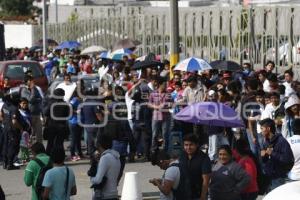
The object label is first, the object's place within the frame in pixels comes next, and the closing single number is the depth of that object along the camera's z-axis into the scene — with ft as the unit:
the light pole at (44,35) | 161.34
